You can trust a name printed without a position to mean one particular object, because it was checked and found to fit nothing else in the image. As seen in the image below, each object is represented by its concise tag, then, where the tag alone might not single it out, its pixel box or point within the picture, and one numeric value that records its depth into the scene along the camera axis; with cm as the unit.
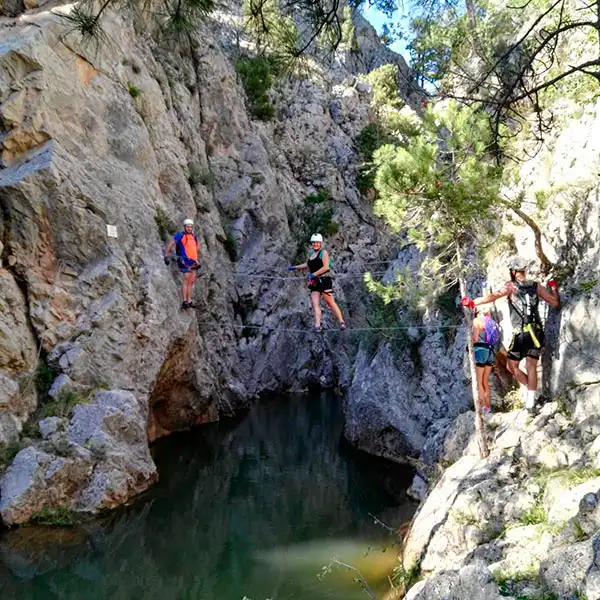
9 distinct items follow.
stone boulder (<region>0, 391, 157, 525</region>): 829
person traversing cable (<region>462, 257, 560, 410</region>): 754
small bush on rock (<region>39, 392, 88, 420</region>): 939
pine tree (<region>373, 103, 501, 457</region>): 728
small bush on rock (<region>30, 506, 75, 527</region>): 825
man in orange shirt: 1255
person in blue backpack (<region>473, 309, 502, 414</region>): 855
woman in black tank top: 1055
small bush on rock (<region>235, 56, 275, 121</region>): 2453
